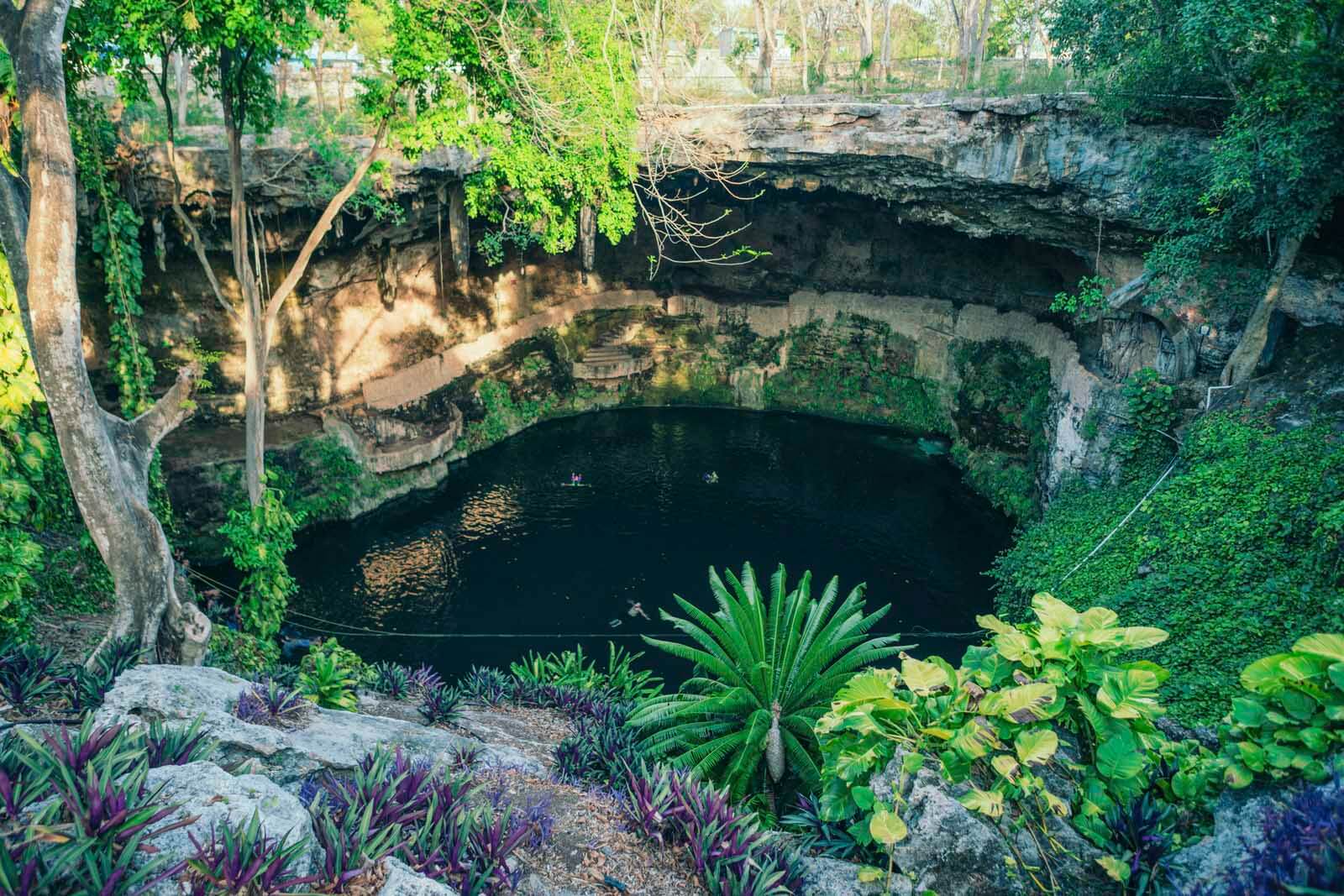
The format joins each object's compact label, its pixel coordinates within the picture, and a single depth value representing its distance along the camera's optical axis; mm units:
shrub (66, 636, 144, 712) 6320
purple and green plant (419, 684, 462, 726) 8477
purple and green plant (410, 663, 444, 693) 9484
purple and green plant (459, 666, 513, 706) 9742
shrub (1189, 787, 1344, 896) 2998
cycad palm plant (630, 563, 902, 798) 8070
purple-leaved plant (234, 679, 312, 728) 6668
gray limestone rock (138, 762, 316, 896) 3811
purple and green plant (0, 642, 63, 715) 6211
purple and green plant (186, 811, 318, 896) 3537
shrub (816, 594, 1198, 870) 4473
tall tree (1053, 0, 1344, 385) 10328
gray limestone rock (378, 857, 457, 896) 4020
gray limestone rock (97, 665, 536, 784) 5637
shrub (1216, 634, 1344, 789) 3742
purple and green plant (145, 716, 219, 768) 4660
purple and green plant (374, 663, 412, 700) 9398
